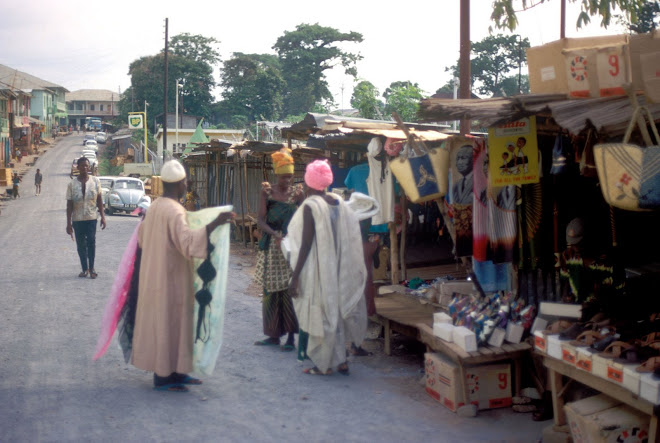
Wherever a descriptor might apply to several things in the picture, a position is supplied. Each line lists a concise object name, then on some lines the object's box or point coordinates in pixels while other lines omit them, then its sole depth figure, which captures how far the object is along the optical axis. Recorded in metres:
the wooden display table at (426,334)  5.31
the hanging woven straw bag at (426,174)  6.98
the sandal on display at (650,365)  3.84
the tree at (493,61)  51.38
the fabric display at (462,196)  7.05
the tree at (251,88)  61.75
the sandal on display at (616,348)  4.16
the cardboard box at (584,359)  4.32
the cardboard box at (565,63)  5.54
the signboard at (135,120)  51.88
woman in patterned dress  6.70
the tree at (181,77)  65.62
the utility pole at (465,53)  9.59
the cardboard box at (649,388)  3.71
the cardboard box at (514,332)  5.55
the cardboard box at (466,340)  5.32
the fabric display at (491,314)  5.57
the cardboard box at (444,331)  5.61
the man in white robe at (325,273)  5.91
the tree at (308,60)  60.78
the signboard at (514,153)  5.92
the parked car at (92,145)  67.00
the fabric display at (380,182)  7.92
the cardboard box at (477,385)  5.33
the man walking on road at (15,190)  35.94
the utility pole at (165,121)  37.69
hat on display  5.55
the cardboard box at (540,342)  4.86
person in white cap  5.36
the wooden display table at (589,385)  3.82
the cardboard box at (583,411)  4.14
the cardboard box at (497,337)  5.50
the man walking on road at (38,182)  37.94
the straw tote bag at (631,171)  3.87
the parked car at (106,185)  28.87
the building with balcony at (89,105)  120.44
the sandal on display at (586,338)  4.44
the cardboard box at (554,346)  4.68
